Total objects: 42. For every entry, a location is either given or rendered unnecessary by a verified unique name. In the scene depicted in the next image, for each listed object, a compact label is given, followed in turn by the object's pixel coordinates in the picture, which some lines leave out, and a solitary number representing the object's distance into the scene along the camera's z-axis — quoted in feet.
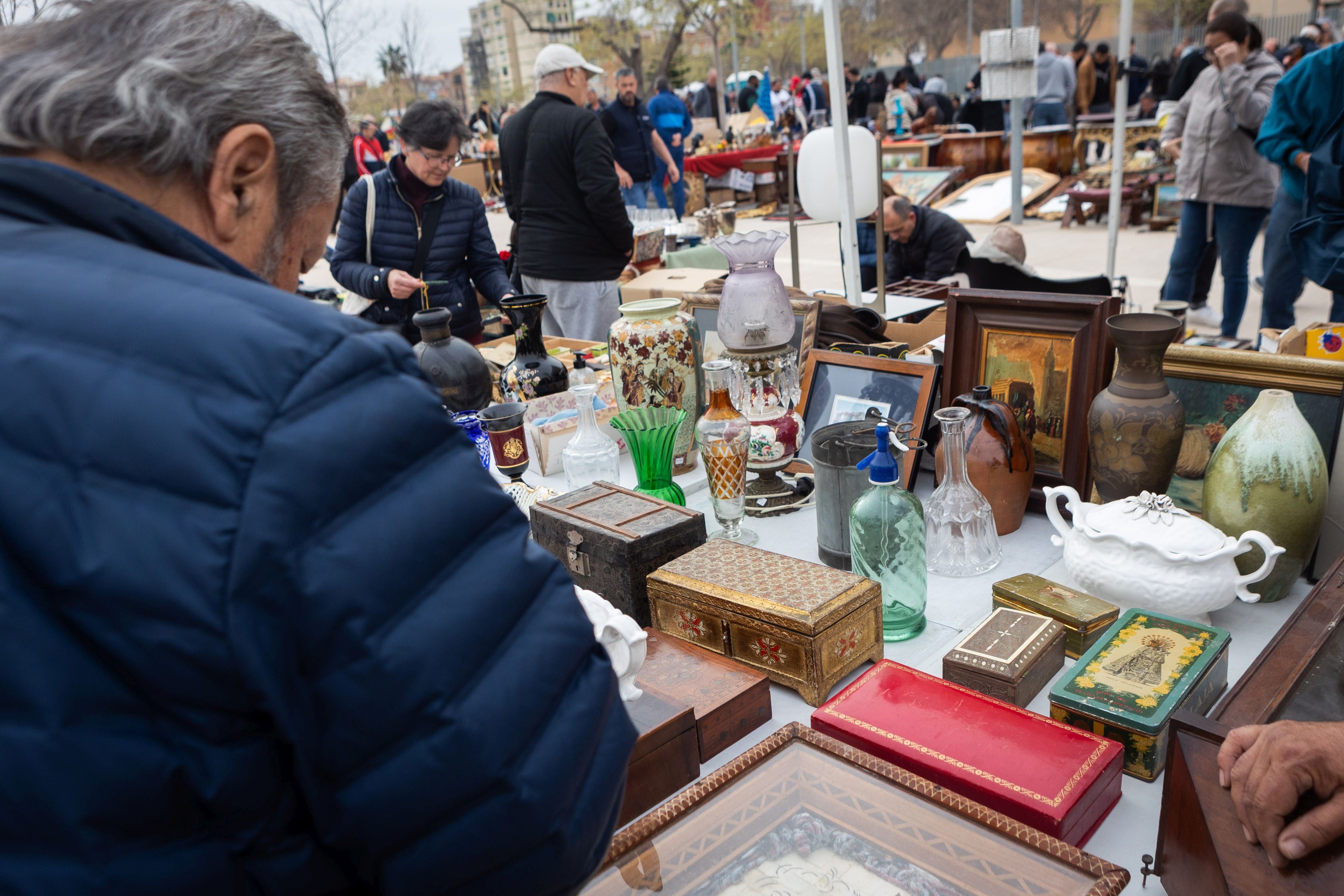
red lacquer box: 3.23
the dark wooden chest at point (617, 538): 4.91
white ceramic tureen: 4.34
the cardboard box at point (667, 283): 11.24
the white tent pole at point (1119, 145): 9.50
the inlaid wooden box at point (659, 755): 3.59
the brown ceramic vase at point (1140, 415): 4.91
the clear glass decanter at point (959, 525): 5.21
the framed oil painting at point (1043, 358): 5.48
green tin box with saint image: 3.57
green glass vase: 5.94
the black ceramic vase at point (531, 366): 8.06
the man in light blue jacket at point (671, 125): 30.76
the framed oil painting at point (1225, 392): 4.78
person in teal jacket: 9.69
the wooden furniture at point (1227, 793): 2.65
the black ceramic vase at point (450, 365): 7.63
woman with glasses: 10.00
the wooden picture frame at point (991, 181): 29.86
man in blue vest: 23.12
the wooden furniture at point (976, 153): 34.09
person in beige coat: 13.50
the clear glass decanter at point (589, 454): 6.50
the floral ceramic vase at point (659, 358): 7.15
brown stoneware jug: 5.41
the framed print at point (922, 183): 30.83
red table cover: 35.65
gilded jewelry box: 4.19
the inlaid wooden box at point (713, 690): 3.94
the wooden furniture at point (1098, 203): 26.13
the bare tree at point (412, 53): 96.12
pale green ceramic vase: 4.50
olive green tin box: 4.33
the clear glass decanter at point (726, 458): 5.77
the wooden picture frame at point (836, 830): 2.96
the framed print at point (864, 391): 6.21
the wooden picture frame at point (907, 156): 34.19
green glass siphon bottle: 4.68
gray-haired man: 1.72
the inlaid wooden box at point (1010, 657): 3.92
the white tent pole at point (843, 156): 7.68
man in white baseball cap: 11.46
